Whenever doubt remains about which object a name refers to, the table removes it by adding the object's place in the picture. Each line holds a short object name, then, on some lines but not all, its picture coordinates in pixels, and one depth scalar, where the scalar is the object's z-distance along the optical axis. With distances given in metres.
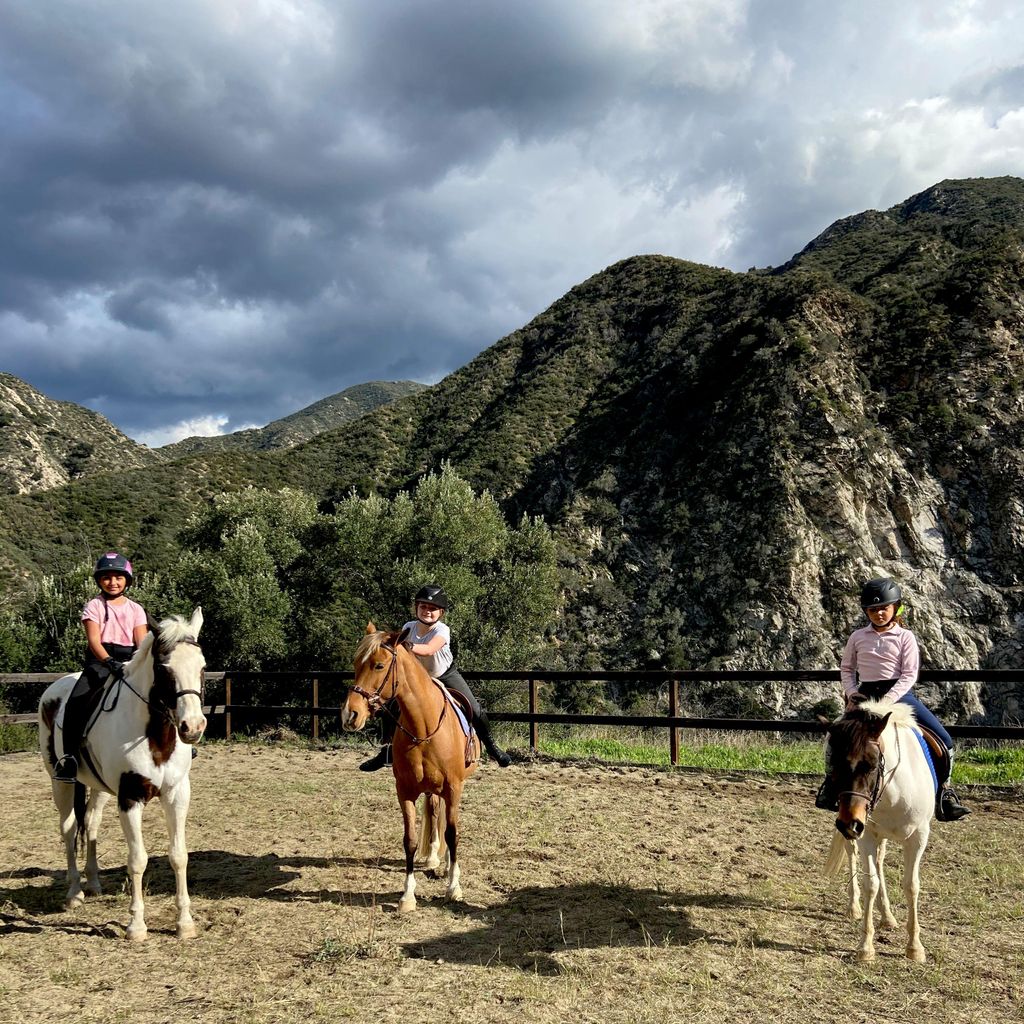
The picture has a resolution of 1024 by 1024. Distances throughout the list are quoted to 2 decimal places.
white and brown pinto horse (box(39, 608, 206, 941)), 4.93
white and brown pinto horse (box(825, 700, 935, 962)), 4.36
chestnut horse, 5.46
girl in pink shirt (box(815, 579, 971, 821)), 5.07
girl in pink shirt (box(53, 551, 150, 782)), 5.70
